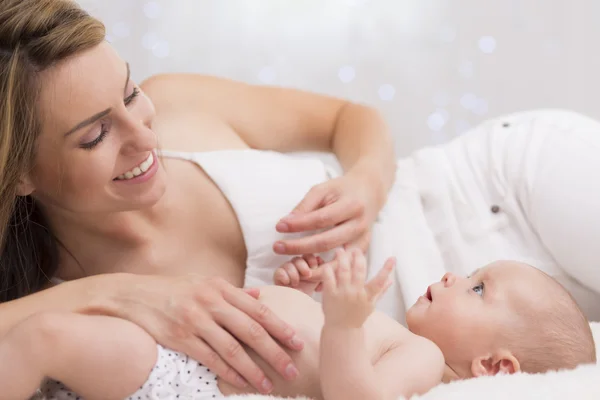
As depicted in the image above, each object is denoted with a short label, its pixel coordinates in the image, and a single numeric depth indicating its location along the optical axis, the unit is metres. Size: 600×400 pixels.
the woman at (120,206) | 1.25
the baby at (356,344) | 1.17
